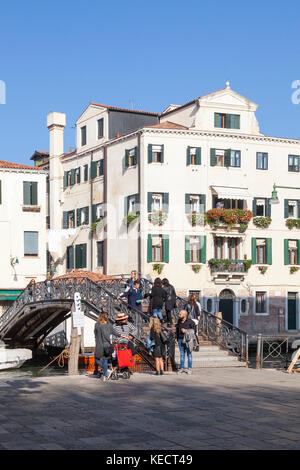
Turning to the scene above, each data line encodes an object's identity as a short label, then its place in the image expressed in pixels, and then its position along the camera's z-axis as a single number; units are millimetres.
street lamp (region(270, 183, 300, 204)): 39384
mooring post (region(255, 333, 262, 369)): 20828
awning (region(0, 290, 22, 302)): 44594
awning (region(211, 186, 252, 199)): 44656
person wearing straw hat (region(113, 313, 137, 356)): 17094
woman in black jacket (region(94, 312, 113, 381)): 16625
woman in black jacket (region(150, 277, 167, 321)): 21328
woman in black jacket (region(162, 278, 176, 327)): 22277
